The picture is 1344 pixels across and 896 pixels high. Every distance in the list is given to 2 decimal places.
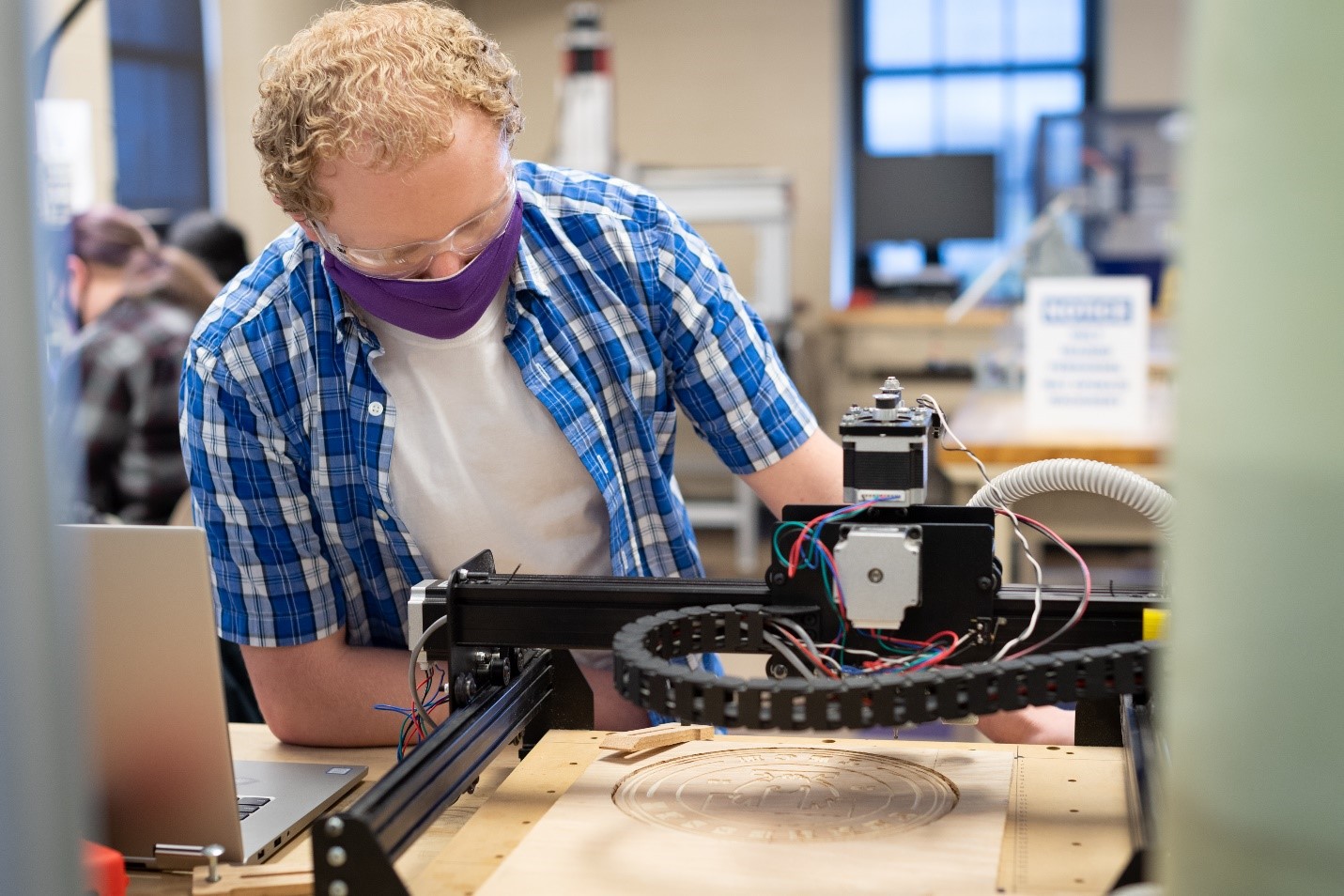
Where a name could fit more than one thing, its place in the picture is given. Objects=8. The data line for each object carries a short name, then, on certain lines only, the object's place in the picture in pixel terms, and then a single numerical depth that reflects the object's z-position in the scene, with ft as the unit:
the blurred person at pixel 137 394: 9.21
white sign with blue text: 9.44
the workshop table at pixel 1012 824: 2.58
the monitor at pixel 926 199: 21.07
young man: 3.91
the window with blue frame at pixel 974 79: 22.57
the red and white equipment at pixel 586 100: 14.46
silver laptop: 2.96
